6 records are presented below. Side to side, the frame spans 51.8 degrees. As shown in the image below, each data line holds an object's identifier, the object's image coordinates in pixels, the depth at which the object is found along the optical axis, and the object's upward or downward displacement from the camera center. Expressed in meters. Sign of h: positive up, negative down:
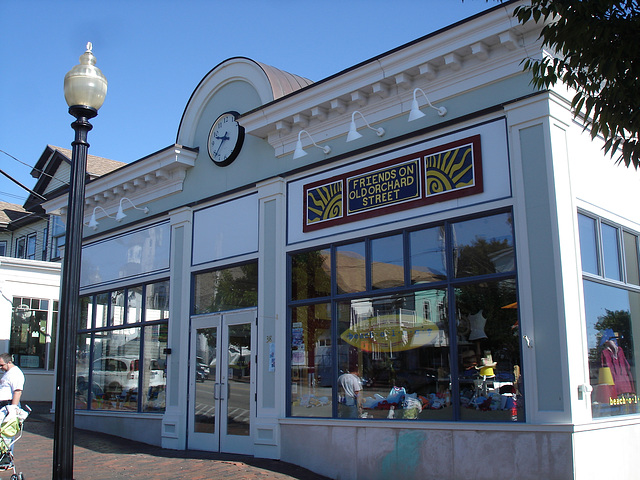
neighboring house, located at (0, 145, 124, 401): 23.67 +2.00
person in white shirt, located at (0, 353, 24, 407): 9.45 -0.20
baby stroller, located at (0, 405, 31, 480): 8.59 -0.81
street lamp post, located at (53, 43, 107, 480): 6.60 +1.31
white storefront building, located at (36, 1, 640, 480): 8.71 +1.45
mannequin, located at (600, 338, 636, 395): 9.35 +0.00
